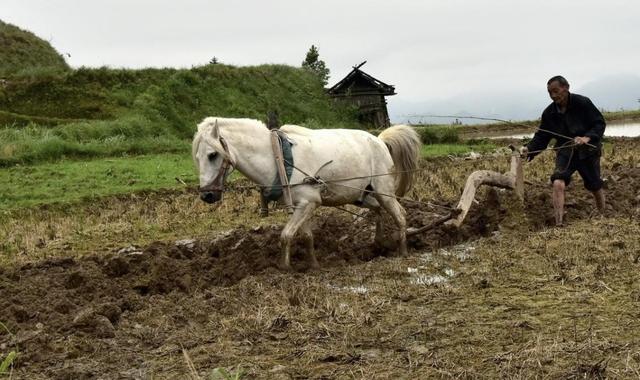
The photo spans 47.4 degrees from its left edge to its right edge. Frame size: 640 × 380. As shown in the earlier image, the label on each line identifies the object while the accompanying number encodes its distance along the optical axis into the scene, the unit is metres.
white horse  7.21
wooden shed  36.50
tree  40.06
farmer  8.80
